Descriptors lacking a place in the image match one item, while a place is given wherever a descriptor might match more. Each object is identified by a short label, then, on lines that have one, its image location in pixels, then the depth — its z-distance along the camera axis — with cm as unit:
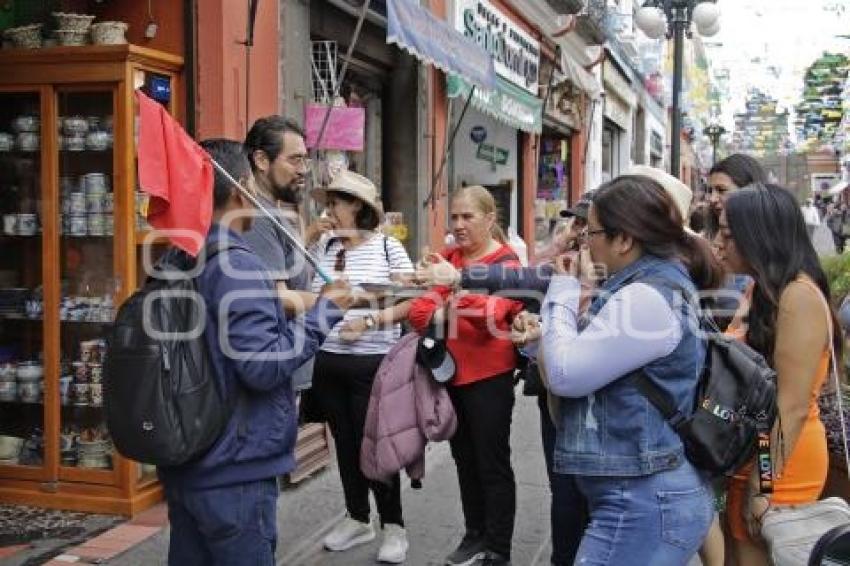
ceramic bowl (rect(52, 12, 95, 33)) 508
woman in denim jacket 256
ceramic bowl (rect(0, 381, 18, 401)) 537
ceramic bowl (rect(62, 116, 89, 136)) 514
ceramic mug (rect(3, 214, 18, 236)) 528
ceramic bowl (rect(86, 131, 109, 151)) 511
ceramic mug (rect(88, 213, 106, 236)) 516
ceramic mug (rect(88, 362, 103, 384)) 529
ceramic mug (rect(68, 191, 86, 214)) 519
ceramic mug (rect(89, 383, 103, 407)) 527
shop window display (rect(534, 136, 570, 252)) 1617
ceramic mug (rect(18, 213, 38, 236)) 527
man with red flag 273
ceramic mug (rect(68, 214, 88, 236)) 519
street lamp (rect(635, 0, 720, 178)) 1270
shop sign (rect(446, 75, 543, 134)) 888
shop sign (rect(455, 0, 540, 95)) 958
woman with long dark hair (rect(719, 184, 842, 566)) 295
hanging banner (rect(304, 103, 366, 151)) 646
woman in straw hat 470
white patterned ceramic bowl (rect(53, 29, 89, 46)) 508
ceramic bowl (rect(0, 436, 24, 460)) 545
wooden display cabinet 505
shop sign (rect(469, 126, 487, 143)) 1220
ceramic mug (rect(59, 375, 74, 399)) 532
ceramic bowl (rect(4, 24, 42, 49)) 514
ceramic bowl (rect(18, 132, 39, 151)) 522
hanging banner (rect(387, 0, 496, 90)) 623
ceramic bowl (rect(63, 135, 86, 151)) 515
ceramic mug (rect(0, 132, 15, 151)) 525
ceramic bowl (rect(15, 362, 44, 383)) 536
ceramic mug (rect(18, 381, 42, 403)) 537
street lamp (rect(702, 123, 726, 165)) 2804
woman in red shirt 433
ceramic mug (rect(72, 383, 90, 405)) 530
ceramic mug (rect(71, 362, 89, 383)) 530
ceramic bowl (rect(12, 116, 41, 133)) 521
